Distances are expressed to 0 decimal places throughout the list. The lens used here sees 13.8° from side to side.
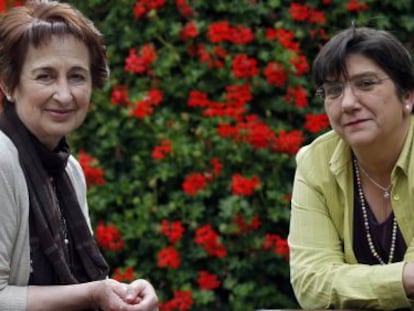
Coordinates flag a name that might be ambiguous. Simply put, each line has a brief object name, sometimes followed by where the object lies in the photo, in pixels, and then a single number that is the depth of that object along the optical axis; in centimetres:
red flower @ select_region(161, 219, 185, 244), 800
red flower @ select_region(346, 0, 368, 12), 844
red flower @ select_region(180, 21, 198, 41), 835
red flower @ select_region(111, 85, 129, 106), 844
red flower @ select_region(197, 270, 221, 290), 808
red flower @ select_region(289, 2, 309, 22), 840
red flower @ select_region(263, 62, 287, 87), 825
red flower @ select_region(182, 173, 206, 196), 804
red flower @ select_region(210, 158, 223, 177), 808
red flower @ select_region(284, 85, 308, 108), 822
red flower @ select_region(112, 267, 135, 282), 815
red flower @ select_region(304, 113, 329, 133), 809
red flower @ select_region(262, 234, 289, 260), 798
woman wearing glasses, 567
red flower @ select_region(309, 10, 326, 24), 846
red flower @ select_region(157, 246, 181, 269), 803
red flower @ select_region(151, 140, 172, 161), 812
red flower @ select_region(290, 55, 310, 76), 823
